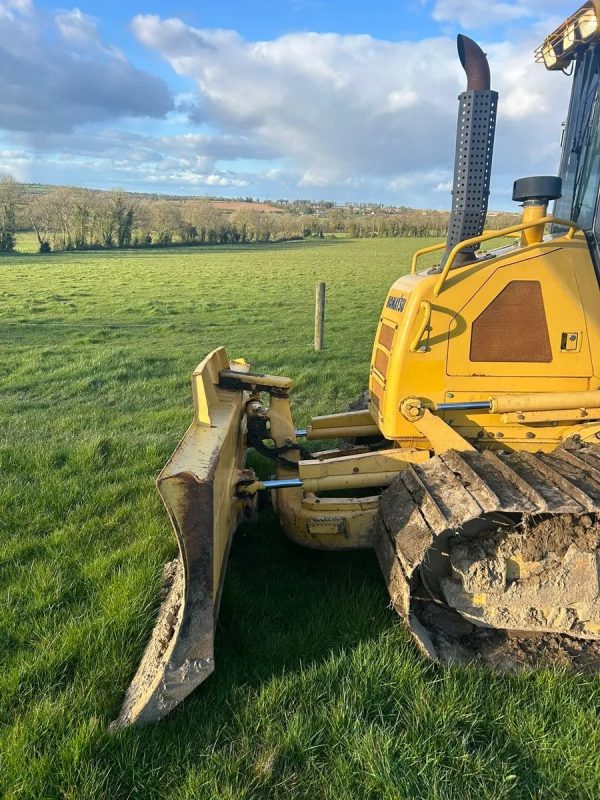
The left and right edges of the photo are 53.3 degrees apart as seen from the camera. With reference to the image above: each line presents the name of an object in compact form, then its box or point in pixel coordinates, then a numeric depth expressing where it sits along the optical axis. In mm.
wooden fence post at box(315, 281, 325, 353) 11773
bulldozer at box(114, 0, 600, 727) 2848
